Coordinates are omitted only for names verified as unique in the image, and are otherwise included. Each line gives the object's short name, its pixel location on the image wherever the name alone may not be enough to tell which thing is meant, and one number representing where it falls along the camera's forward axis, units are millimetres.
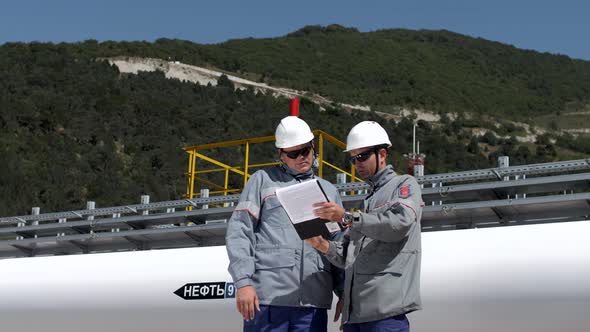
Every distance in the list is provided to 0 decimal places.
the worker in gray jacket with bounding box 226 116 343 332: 4703
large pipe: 5340
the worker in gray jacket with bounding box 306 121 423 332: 4293
